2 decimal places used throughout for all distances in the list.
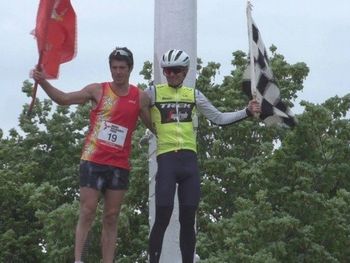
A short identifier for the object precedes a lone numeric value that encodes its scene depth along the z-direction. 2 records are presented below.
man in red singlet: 12.03
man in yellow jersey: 12.06
